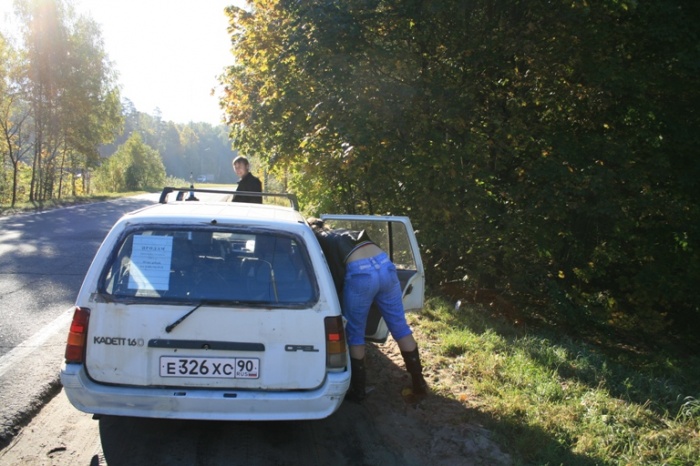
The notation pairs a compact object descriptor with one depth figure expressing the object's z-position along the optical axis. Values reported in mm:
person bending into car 4305
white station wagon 3396
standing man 7949
